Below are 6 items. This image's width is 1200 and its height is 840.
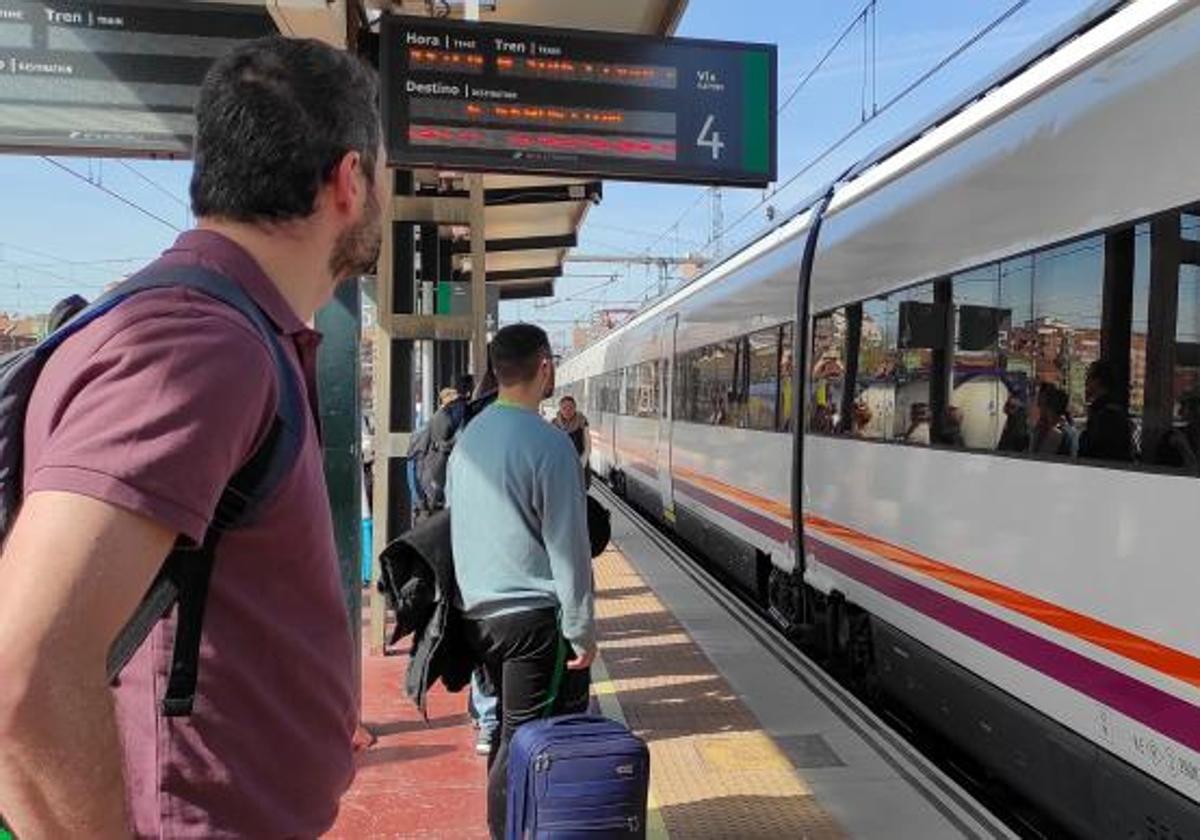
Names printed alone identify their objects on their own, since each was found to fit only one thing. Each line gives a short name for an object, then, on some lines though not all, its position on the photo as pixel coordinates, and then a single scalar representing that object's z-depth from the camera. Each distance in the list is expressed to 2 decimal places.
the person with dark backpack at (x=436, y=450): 6.41
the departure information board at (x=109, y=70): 5.00
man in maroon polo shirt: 1.11
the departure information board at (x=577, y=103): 5.85
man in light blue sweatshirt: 3.56
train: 3.48
